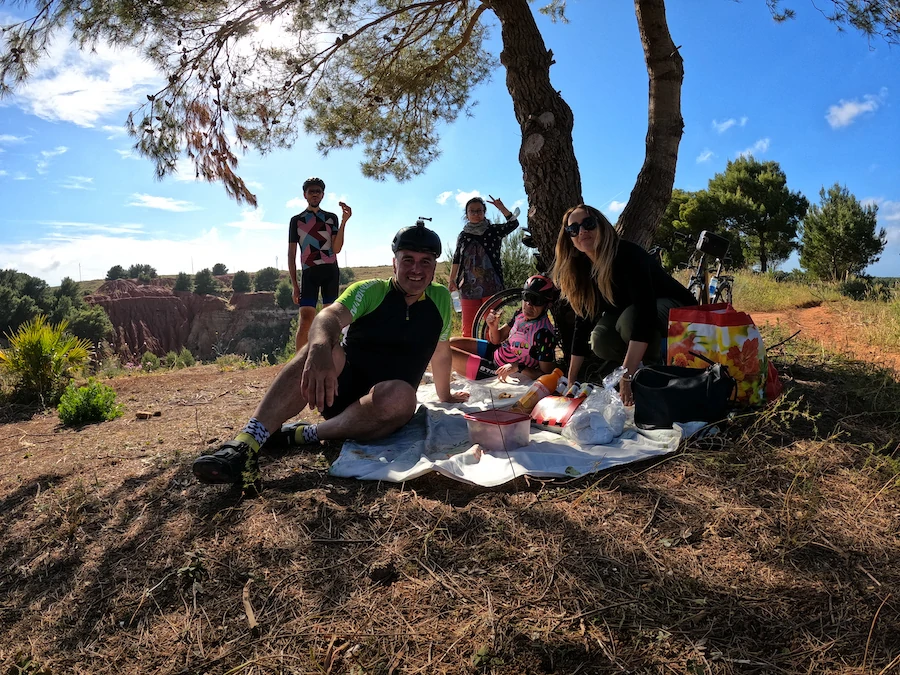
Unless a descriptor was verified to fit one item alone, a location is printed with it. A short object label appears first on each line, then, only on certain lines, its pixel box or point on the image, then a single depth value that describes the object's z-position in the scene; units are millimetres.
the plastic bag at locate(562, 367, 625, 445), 2473
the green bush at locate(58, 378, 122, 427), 4281
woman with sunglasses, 2809
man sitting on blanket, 2354
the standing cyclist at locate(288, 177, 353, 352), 4840
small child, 3748
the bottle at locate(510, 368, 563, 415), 3078
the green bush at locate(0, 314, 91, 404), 5344
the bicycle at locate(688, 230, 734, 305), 5309
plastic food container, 2404
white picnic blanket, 2145
